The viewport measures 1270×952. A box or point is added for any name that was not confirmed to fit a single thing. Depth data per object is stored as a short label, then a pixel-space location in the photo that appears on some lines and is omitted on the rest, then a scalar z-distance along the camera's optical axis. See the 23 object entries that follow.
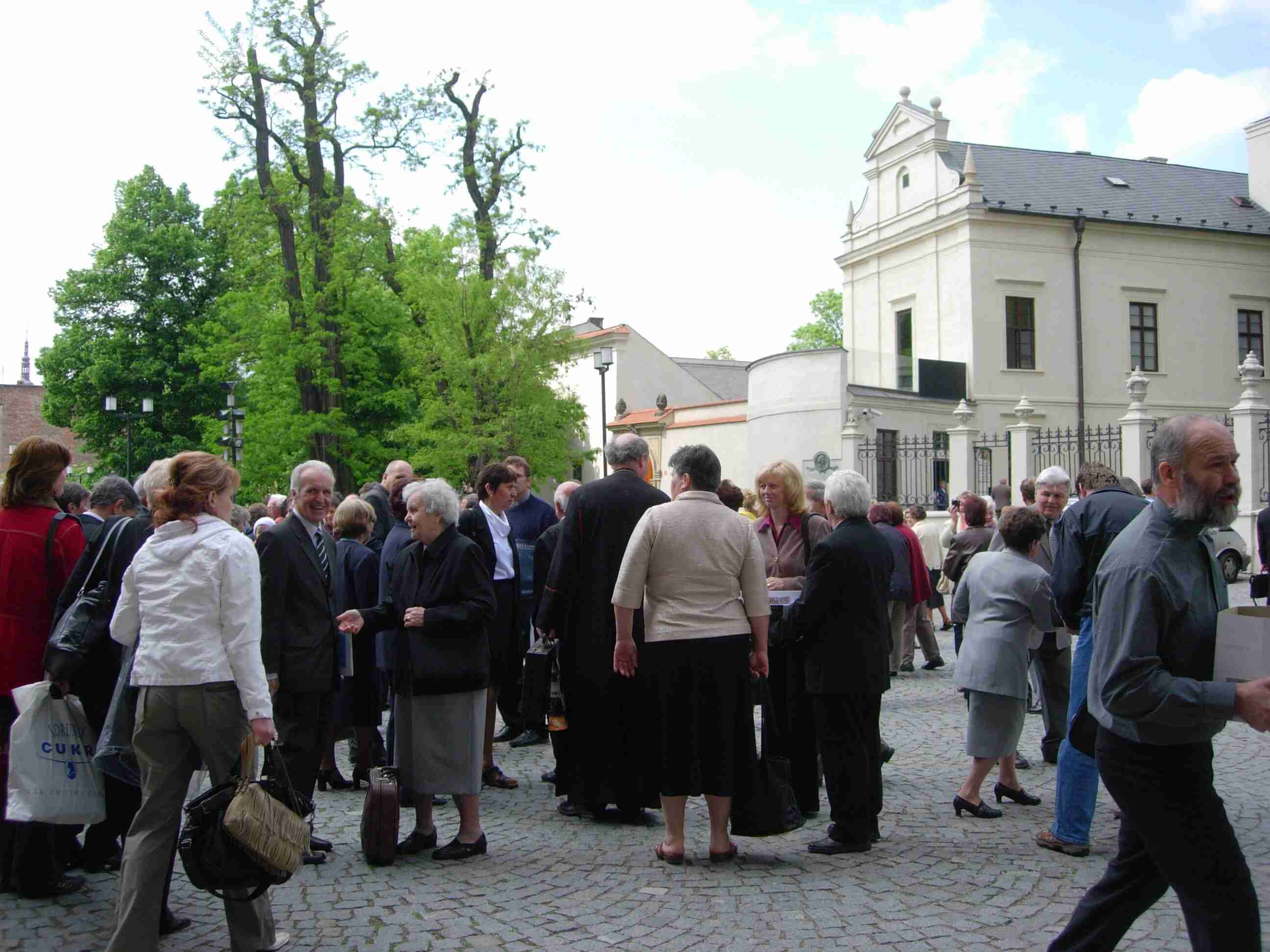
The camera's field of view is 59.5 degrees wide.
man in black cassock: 6.42
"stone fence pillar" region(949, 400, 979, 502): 26.17
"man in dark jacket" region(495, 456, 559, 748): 8.52
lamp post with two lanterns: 35.53
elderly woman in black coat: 5.60
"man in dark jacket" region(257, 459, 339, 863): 5.39
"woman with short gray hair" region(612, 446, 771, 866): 5.48
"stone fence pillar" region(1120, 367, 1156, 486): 23.31
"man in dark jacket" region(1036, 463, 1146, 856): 5.51
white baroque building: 33.84
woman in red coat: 5.07
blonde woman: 6.38
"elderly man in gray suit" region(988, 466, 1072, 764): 7.38
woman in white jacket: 4.17
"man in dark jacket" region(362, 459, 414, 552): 8.58
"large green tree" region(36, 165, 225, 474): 42.38
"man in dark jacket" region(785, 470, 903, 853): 5.77
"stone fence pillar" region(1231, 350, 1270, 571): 21.62
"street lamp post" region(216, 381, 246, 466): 29.81
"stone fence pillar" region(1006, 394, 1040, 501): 25.06
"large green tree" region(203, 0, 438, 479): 26.52
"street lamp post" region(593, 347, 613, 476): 27.53
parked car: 19.78
